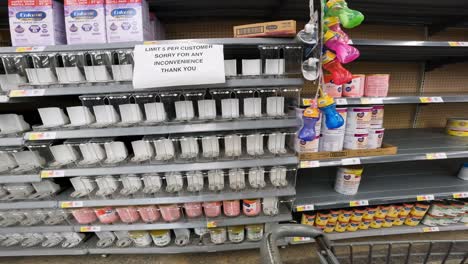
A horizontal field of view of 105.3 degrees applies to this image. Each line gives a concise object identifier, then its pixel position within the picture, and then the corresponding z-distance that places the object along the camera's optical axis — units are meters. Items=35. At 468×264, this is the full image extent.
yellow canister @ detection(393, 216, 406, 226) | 1.37
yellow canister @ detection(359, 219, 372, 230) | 1.36
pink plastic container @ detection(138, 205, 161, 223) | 1.16
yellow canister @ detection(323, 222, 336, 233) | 1.33
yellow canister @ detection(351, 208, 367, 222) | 1.31
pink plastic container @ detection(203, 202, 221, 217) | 1.15
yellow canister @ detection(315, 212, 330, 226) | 1.30
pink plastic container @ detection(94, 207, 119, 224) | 1.15
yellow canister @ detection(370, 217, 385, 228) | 1.35
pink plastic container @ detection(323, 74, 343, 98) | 1.04
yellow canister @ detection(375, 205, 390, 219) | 1.33
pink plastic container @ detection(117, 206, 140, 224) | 1.15
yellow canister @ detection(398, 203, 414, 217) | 1.34
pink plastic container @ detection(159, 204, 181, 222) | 1.15
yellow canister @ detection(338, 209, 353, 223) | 1.30
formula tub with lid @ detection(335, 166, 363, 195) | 1.23
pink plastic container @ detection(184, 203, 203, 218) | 1.15
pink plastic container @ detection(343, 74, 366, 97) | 1.04
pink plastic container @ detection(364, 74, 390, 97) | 1.04
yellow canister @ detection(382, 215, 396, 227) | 1.36
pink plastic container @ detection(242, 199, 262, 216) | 1.16
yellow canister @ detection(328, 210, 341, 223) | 1.30
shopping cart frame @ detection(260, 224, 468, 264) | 0.54
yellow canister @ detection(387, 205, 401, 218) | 1.34
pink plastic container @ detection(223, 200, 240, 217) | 1.16
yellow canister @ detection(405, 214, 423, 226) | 1.37
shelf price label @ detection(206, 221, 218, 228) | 1.17
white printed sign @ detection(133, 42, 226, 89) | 0.86
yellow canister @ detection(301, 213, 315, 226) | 1.32
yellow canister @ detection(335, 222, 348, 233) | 1.34
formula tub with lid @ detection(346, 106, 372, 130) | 1.08
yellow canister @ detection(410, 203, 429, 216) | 1.34
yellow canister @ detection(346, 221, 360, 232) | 1.34
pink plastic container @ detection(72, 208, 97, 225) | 1.15
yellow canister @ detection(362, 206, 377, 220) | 1.32
